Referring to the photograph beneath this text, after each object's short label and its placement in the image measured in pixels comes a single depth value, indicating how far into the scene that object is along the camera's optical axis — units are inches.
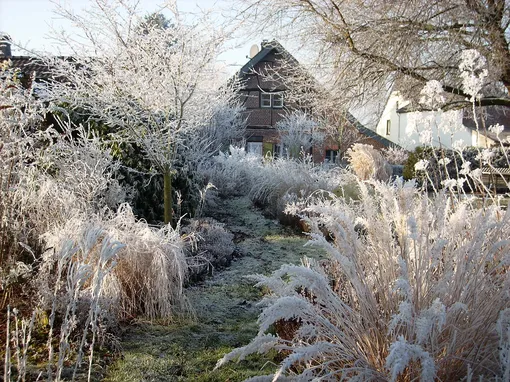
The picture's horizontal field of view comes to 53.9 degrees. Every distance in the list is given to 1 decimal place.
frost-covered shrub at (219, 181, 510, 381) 74.6
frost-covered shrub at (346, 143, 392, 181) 403.5
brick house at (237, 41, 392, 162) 915.4
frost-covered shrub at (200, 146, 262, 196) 394.6
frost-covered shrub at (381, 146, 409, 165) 802.7
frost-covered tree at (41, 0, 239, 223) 191.2
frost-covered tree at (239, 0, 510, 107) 239.0
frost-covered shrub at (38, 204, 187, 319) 141.6
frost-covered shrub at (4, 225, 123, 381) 110.6
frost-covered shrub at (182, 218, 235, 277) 191.8
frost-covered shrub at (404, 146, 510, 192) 520.4
